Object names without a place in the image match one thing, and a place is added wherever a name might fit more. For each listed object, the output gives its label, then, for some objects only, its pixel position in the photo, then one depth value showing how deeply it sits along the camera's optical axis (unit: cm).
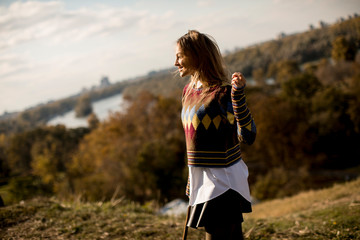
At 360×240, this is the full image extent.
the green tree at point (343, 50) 2548
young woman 218
